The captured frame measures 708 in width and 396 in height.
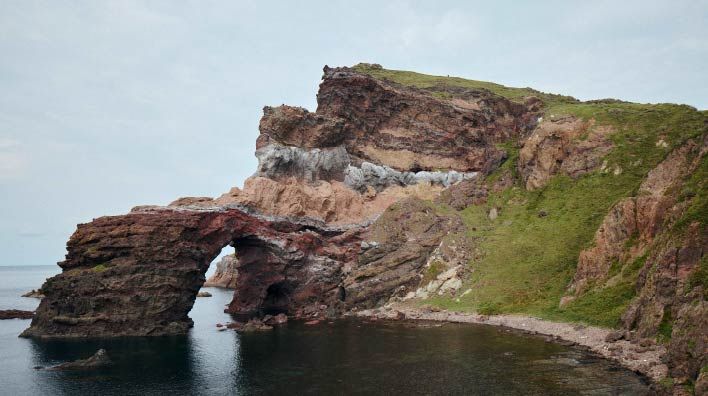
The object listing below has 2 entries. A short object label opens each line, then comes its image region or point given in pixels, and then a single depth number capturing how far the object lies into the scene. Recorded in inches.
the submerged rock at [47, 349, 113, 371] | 2139.5
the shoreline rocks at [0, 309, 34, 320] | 4099.4
